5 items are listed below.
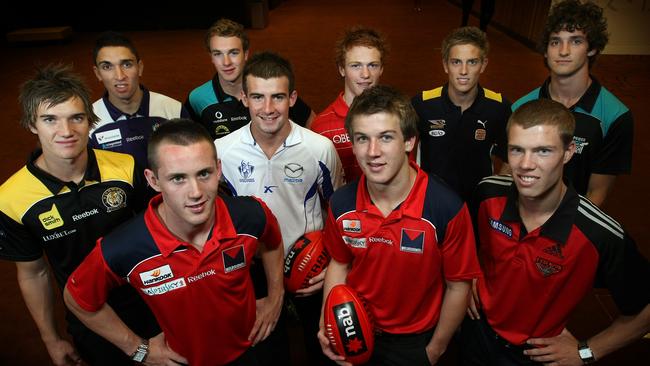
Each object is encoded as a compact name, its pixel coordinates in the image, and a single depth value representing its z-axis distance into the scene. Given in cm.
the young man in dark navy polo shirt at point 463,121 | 336
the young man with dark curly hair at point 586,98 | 295
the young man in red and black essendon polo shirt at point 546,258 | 217
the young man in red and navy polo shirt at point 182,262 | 215
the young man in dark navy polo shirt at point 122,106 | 349
